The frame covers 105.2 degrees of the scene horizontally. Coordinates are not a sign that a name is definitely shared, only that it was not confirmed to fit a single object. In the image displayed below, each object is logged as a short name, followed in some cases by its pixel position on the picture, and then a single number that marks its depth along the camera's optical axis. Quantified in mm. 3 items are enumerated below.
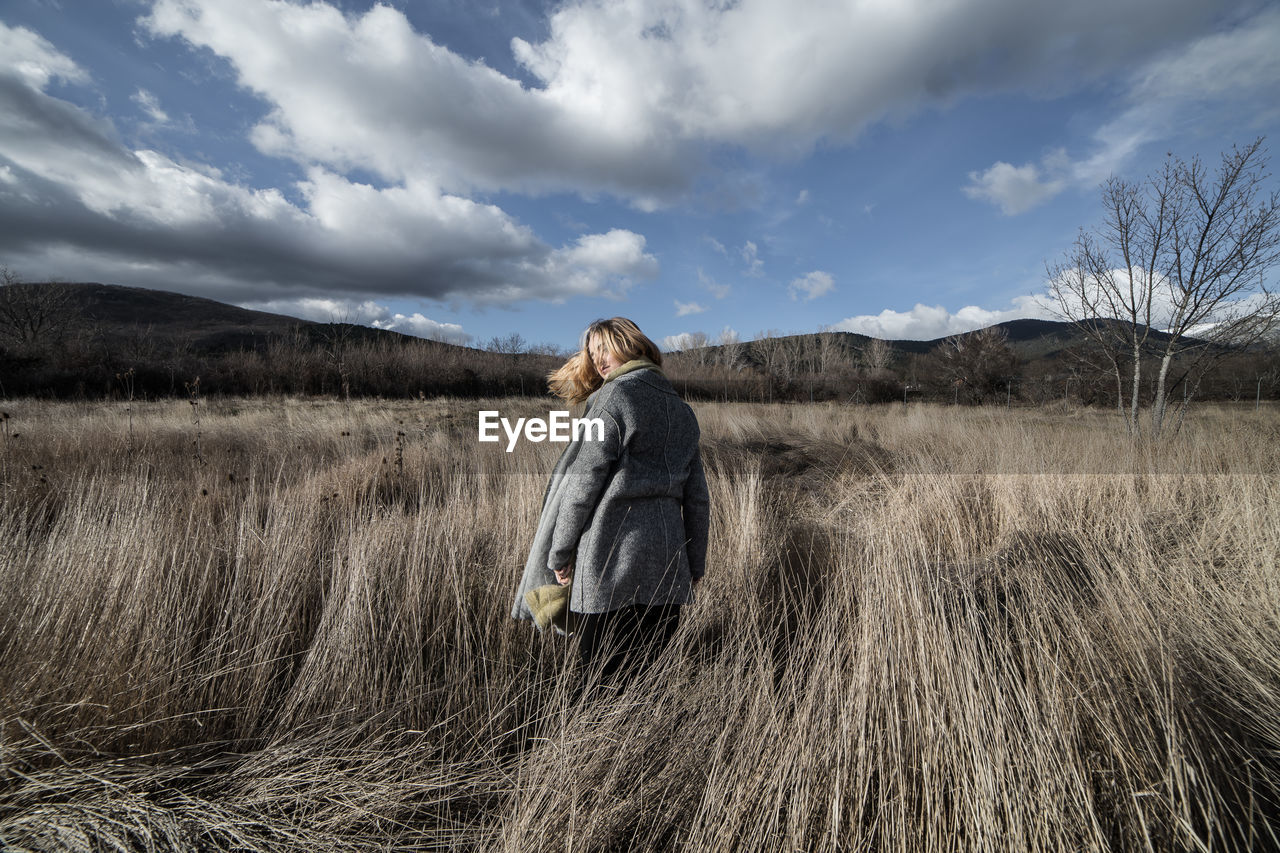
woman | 1922
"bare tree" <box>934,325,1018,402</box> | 38688
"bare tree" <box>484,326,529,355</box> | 36691
